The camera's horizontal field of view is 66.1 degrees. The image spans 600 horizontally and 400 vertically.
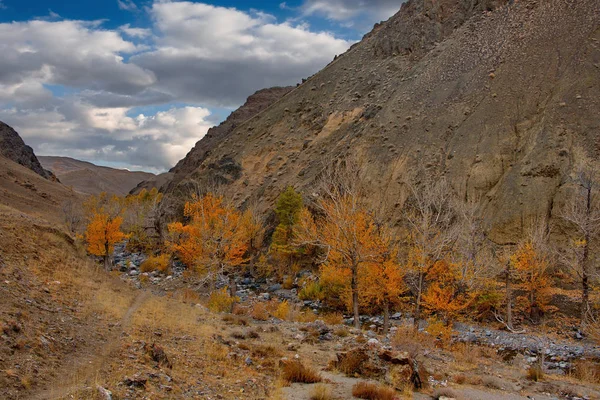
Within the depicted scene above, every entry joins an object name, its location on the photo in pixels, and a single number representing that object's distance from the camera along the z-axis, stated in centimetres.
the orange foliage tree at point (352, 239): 2262
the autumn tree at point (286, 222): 4353
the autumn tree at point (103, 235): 4225
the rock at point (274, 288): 4022
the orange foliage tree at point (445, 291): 2606
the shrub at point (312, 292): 3566
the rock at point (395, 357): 1299
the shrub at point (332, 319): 2555
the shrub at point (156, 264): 4466
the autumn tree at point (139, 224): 5566
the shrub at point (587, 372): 1747
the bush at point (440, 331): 2364
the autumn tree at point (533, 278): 2956
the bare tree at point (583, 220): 2545
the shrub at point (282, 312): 2633
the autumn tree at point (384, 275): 2372
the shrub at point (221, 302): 2725
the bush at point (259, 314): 2422
